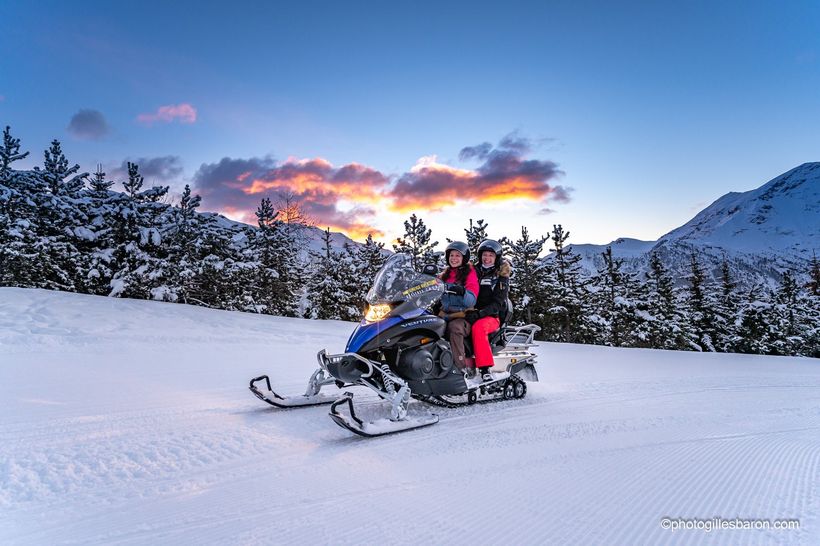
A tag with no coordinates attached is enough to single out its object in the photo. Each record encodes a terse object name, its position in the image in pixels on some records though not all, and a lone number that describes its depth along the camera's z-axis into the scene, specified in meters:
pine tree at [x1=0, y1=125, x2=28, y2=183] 22.45
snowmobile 4.64
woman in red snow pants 5.80
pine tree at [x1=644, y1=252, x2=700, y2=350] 29.11
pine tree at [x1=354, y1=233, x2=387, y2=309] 28.50
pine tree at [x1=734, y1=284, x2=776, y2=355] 29.08
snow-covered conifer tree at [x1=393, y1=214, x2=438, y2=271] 27.32
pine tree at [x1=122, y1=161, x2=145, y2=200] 21.98
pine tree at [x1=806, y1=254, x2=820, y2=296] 39.31
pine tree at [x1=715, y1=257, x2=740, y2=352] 30.05
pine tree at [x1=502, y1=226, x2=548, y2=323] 26.65
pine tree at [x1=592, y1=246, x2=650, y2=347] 28.59
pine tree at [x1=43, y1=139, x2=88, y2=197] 23.14
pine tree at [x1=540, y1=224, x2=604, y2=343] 26.84
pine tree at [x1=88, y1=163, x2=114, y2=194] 23.33
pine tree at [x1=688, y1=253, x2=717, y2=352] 30.45
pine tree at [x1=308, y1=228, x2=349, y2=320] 27.84
